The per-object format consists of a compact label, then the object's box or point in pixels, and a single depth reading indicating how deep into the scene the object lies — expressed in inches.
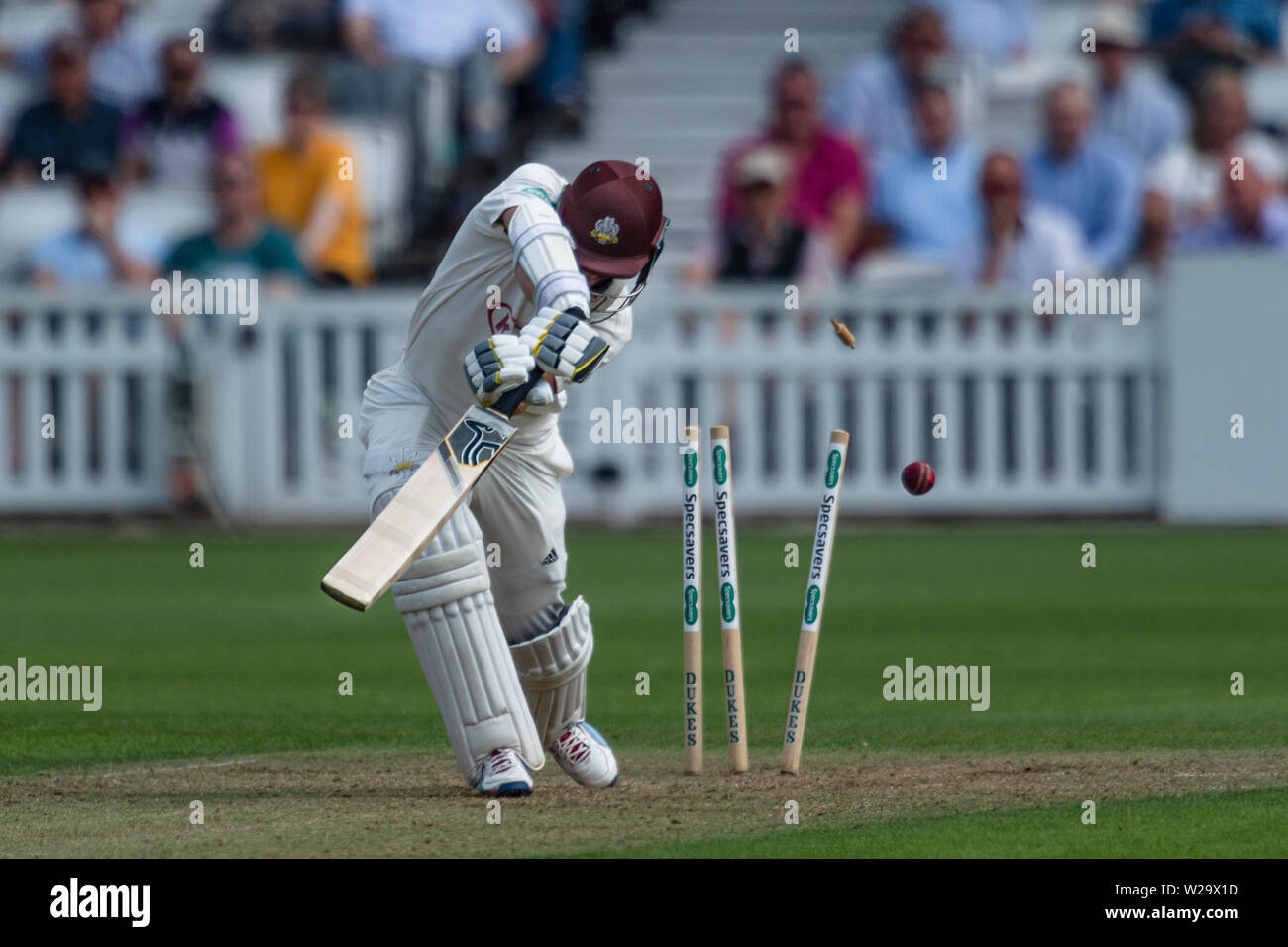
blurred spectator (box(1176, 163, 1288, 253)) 603.8
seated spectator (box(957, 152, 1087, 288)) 603.8
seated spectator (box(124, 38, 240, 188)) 668.7
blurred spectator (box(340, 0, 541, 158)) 720.3
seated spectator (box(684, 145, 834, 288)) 598.5
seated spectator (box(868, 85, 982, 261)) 625.3
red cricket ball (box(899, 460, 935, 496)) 251.4
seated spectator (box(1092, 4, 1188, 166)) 660.1
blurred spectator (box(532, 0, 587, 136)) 753.0
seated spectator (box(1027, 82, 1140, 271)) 623.5
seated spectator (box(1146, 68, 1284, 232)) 615.2
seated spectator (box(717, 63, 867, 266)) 628.4
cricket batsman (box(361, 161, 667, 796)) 238.7
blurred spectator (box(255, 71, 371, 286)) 637.9
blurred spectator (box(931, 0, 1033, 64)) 721.6
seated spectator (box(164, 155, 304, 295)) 604.1
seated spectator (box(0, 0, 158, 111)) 724.7
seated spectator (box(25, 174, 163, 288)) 638.5
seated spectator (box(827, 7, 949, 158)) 653.3
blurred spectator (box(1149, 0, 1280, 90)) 696.4
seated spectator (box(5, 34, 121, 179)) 683.4
